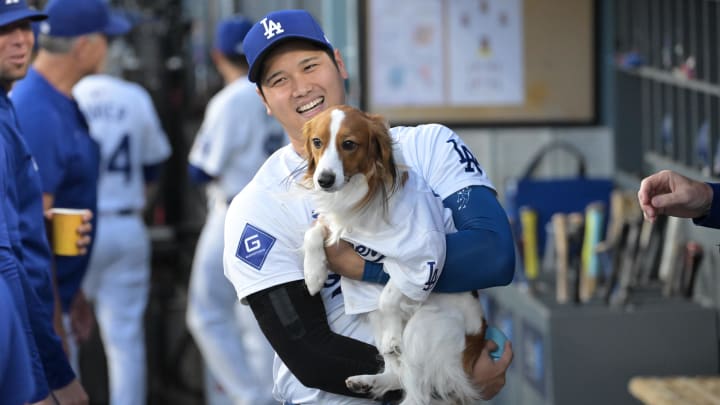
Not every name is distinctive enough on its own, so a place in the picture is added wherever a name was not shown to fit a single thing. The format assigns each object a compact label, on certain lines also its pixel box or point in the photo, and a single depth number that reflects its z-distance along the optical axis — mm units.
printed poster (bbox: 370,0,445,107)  12609
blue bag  11867
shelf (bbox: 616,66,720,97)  10155
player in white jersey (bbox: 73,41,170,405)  12867
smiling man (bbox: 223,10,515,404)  5137
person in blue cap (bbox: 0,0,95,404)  6145
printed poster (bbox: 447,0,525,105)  12547
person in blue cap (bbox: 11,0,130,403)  9117
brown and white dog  4902
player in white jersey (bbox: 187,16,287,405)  13336
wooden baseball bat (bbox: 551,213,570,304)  10352
